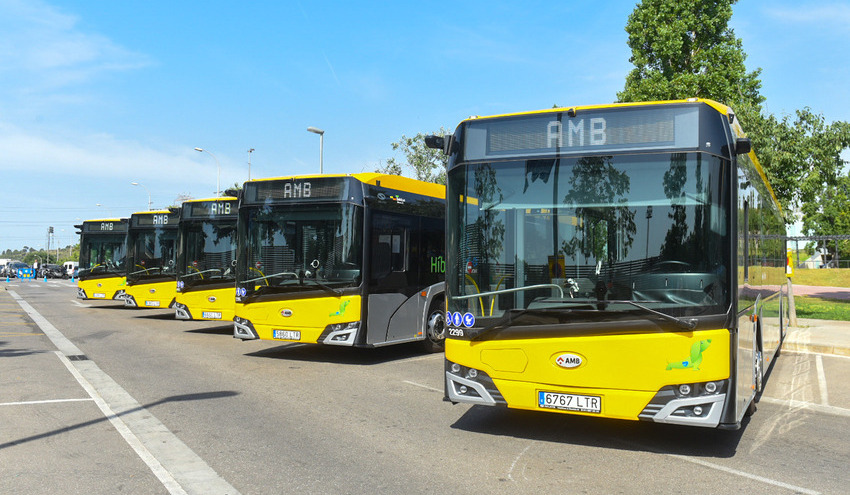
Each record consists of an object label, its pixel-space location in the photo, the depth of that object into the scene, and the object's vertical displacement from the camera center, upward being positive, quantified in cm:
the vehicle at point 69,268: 8244 -95
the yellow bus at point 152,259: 1988 +5
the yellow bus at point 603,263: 531 +1
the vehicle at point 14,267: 7705 -83
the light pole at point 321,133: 3575 +686
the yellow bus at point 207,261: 1548 +0
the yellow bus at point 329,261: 1074 +1
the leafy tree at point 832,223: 7108 +458
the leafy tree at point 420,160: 4456 +676
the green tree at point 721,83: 2089 +623
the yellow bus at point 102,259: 2262 +5
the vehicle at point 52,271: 7869 -129
